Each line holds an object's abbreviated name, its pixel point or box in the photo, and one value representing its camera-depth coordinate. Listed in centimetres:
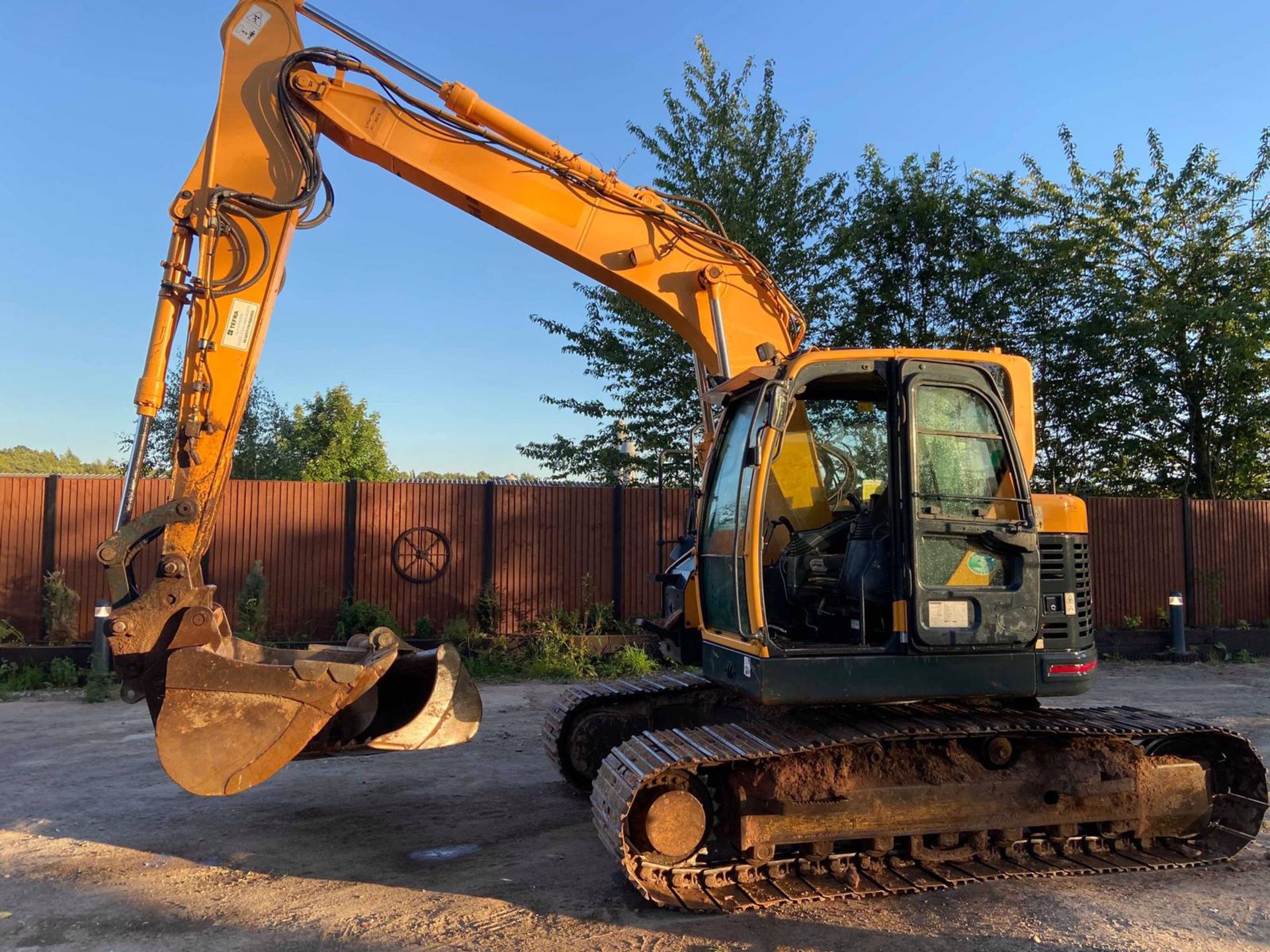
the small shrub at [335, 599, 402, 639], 1175
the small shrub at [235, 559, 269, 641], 1158
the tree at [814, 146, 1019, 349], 1700
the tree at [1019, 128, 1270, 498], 1612
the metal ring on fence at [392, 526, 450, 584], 1240
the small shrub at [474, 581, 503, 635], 1221
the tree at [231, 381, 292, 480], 2294
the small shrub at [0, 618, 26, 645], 1120
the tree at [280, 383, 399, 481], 2620
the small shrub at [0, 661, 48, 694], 1031
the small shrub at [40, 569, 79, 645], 1119
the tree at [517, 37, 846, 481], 1566
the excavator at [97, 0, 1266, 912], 434
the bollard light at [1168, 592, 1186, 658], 1291
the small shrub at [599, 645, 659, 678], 1113
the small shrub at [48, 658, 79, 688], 1049
